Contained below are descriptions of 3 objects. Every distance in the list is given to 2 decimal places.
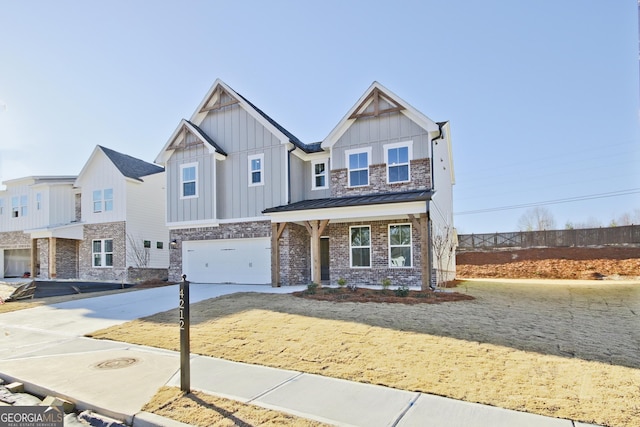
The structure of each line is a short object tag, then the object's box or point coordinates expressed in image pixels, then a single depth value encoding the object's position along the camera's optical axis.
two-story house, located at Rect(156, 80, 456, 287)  15.02
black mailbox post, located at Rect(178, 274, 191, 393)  4.91
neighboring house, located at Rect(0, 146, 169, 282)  22.42
